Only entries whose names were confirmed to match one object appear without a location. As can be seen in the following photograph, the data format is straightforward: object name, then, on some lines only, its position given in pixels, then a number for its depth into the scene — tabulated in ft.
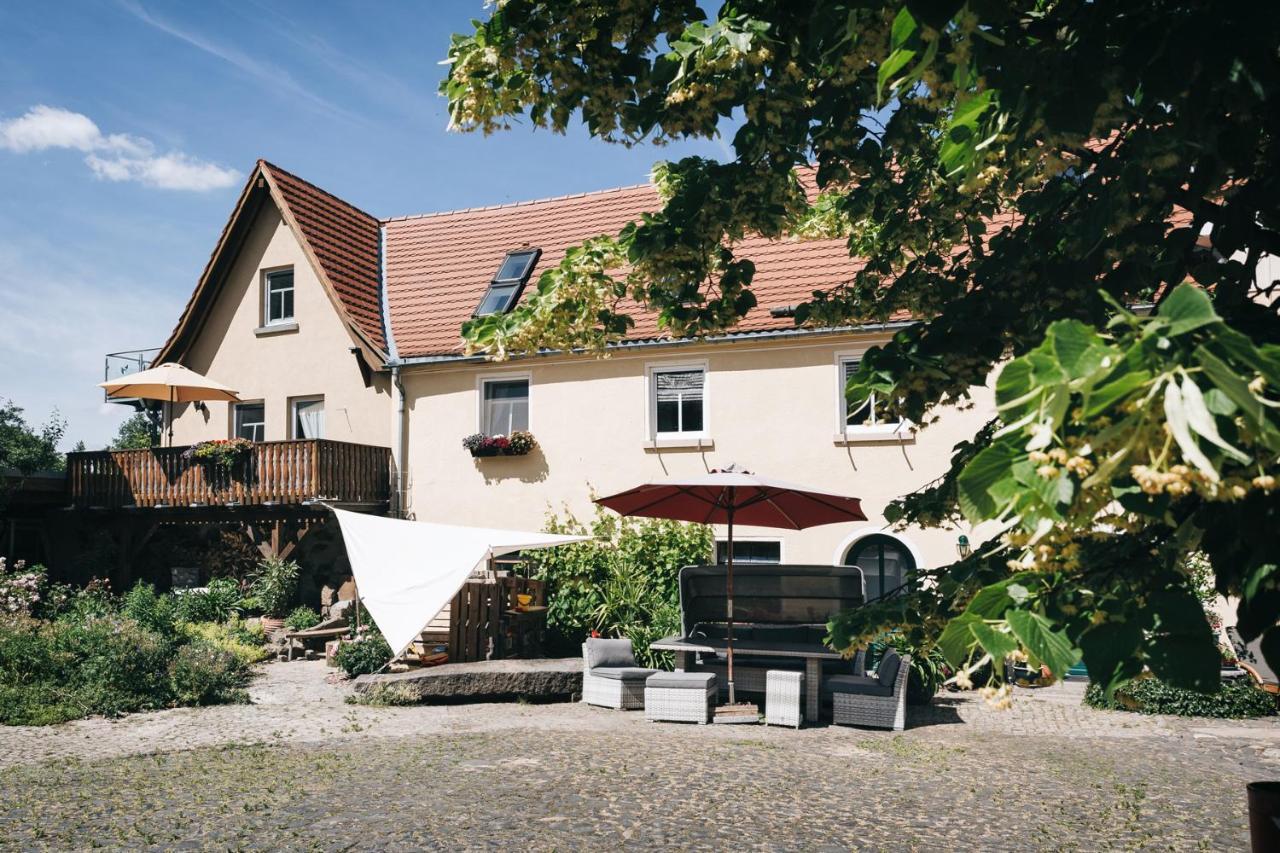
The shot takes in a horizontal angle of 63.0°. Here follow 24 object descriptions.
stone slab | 44.98
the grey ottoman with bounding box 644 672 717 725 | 40.06
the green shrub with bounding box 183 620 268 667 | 55.36
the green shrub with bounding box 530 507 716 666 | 53.26
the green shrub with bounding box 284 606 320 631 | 63.16
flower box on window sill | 63.72
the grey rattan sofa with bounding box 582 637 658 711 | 43.83
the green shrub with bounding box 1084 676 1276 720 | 41.19
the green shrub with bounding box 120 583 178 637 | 54.80
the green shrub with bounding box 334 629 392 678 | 50.78
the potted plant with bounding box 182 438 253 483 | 67.41
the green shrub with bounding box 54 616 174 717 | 42.24
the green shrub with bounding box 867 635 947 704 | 44.45
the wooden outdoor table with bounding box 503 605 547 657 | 54.13
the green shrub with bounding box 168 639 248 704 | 44.50
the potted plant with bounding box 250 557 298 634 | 65.26
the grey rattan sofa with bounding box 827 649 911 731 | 39.14
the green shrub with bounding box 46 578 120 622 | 56.86
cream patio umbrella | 66.69
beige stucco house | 57.82
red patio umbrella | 41.55
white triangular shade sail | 46.29
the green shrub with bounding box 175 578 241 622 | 63.93
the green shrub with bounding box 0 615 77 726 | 39.81
